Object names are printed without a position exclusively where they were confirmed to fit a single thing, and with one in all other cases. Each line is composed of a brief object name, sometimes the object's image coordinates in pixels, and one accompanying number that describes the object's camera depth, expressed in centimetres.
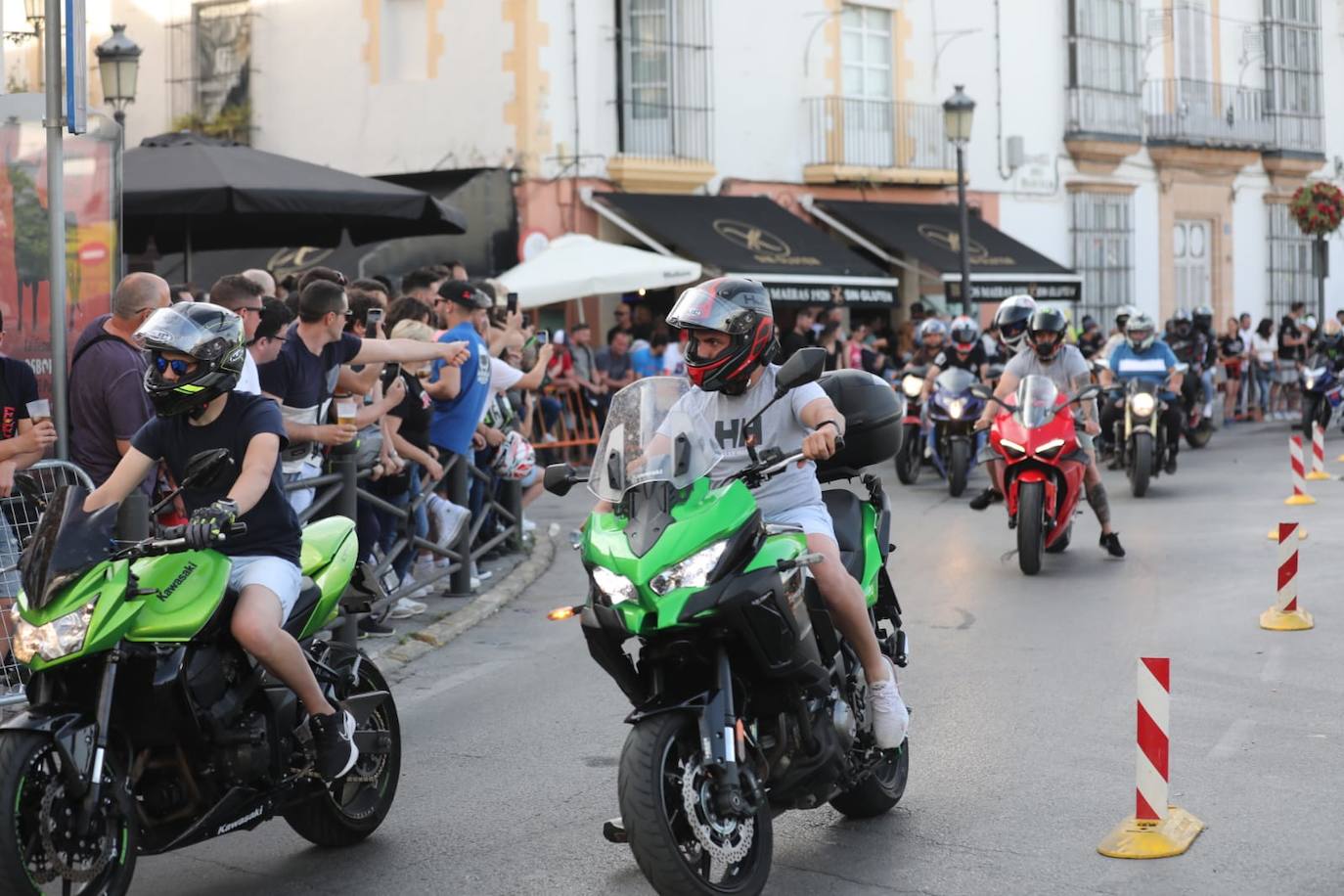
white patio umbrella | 2070
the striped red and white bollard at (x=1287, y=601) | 959
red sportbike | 1196
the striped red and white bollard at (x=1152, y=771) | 580
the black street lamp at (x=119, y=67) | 1688
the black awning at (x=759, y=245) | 2441
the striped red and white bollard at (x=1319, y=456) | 1700
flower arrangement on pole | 3209
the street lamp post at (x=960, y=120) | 2452
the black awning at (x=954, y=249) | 2744
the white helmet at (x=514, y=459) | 1221
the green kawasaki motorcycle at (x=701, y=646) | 506
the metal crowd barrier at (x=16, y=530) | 707
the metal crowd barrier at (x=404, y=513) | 898
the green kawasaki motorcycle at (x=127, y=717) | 497
